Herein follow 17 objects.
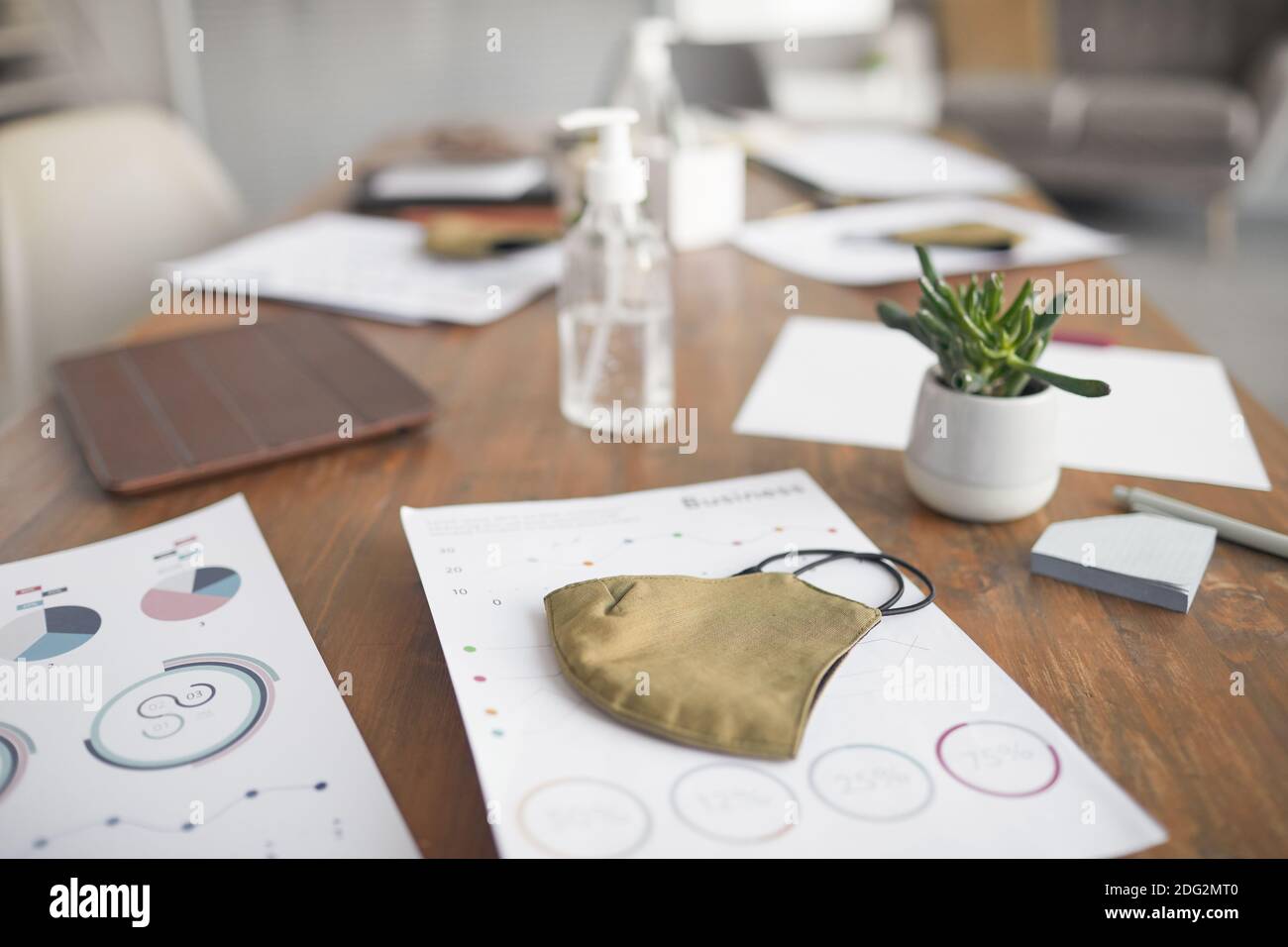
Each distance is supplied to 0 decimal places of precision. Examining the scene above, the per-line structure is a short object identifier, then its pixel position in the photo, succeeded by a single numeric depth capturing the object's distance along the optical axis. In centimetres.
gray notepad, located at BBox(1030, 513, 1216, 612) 55
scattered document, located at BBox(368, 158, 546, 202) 135
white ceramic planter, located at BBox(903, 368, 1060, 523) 61
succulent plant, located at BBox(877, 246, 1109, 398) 61
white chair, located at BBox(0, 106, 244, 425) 119
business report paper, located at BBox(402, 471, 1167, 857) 40
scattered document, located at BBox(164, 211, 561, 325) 101
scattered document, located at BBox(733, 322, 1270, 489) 72
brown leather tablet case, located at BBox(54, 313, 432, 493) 69
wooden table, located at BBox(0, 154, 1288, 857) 44
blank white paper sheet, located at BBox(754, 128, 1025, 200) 139
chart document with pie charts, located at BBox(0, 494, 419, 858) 41
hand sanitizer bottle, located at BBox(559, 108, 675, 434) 78
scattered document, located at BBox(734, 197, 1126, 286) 110
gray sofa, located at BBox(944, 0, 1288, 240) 355
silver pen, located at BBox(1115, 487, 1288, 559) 60
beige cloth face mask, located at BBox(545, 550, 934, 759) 44
